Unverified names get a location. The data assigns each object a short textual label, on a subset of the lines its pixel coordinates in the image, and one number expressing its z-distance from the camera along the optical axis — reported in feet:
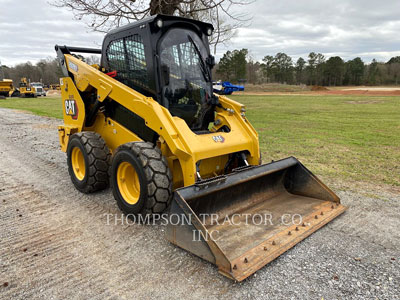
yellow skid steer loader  10.25
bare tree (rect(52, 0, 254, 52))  26.19
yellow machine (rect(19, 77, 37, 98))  122.69
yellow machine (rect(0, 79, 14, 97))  109.96
